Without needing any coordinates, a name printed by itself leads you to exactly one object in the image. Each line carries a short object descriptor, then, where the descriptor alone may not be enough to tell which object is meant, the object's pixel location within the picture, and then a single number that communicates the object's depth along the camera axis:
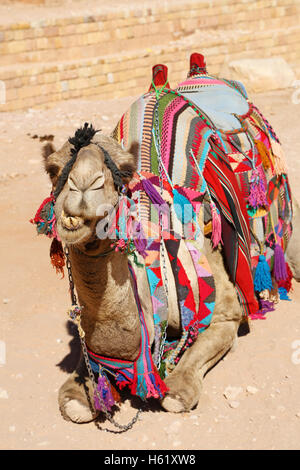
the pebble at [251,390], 4.79
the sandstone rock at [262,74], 17.03
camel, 3.37
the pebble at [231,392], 4.75
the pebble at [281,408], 4.59
